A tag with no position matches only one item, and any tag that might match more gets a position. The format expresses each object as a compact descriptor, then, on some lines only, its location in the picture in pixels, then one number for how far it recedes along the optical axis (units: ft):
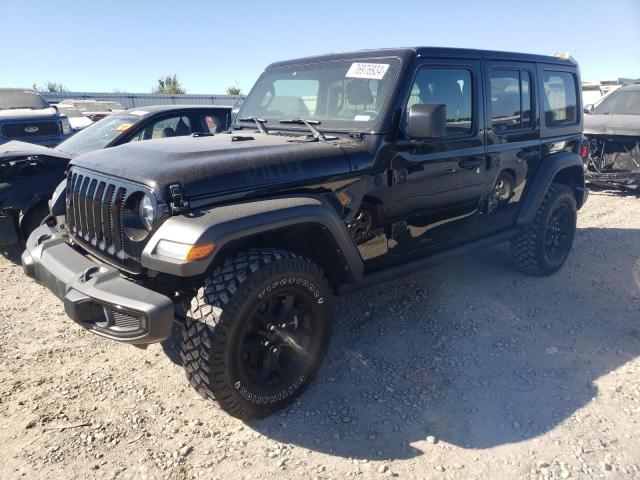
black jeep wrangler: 8.13
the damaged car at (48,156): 15.31
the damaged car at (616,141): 26.84
